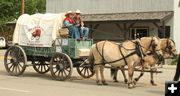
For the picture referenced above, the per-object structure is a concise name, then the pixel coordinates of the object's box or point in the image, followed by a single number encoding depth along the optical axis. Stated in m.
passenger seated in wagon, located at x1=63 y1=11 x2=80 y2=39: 13.04
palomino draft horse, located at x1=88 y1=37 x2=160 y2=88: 11.14
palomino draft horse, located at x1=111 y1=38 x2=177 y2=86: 11.09
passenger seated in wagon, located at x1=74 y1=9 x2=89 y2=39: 13.23
